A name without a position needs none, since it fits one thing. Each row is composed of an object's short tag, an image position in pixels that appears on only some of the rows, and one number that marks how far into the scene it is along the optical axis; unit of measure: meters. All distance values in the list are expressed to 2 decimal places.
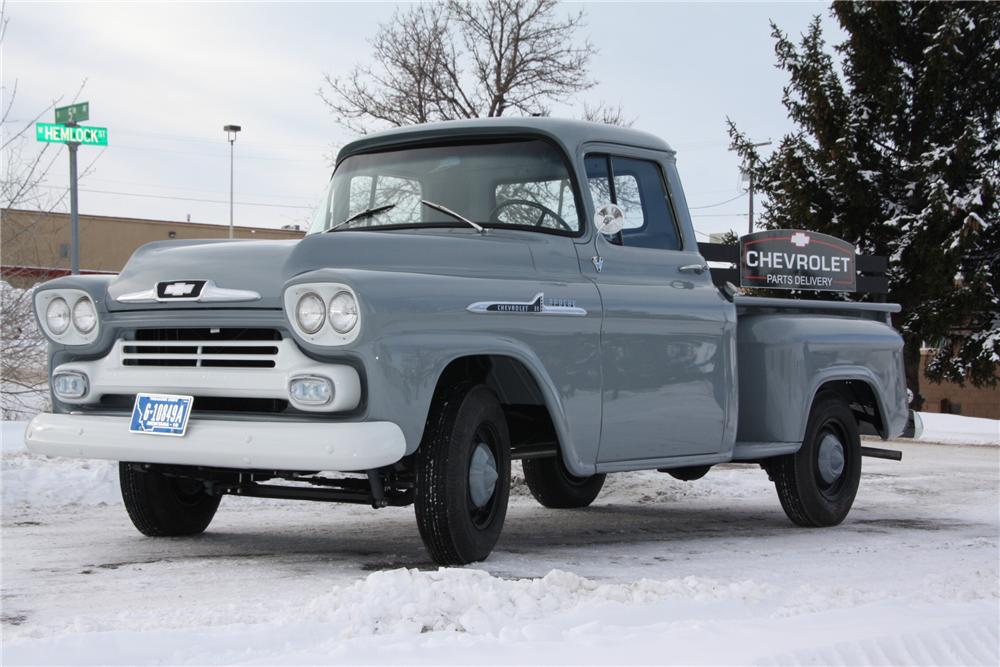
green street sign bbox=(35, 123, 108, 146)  14.77
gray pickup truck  5.13
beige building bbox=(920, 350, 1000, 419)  32.66
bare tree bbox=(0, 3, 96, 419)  12.39
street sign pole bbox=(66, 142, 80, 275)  14.12
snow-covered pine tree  23.12
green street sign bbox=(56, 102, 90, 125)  14.60
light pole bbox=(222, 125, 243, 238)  37.59
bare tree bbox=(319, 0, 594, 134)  25.62
